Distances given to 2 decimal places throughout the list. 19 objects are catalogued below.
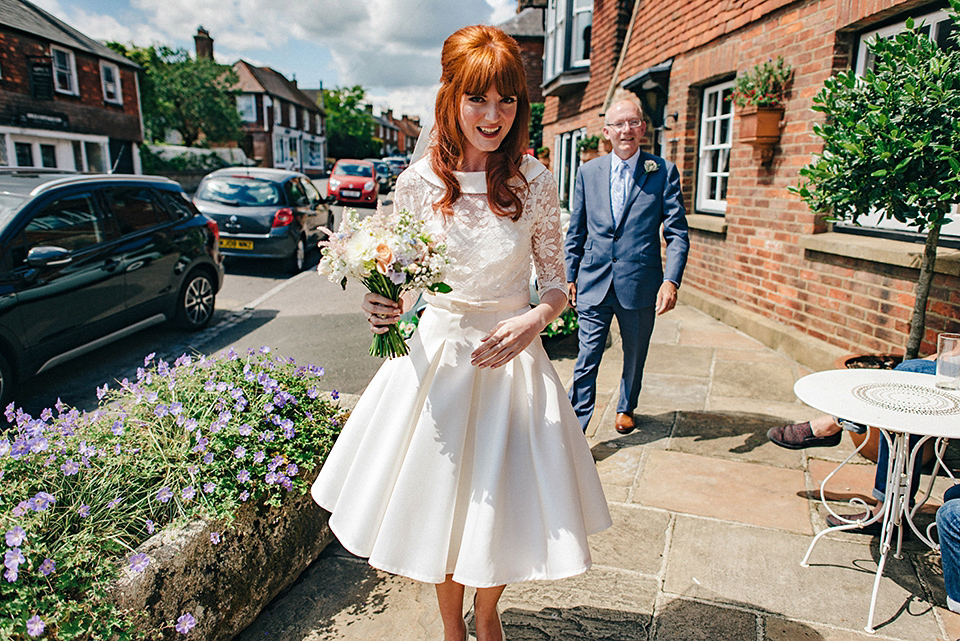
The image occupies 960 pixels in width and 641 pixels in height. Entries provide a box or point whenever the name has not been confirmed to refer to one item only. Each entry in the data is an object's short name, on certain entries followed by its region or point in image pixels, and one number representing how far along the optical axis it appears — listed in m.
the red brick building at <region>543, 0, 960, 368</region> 5.20
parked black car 5.20
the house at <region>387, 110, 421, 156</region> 129.12
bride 1.94
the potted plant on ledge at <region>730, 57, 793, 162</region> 6.41
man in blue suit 4.18
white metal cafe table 2.47
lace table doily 2.59
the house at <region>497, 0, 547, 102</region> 26.80
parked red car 24.08
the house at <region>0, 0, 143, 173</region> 24.06
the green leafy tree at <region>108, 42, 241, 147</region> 37.41
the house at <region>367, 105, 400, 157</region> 103.43
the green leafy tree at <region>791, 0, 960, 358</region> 3.68
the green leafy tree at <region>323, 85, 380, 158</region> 69.62
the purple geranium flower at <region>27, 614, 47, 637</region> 1.79
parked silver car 10.86
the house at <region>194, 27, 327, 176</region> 50.84
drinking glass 2.78
